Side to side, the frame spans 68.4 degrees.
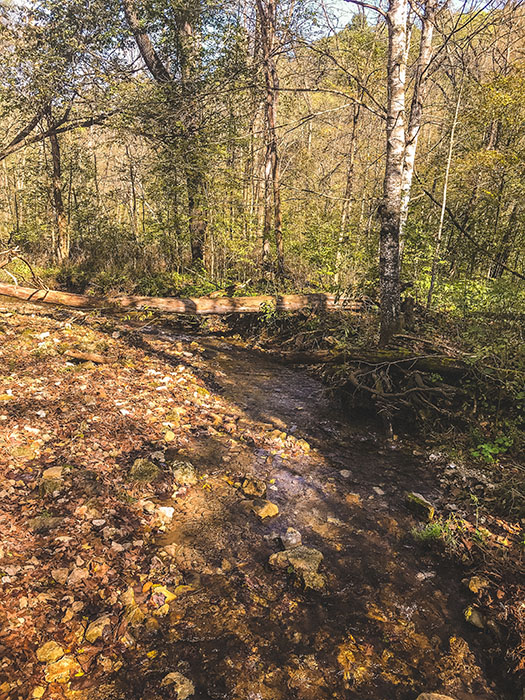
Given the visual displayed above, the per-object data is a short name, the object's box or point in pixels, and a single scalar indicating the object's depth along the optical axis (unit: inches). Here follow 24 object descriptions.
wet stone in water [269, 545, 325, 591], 106.2
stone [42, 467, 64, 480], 125.6
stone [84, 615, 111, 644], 82.0
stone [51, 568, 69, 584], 92.8
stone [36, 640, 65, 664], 76.0
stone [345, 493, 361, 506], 143.6
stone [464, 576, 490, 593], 107.2
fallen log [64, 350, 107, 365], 222.7
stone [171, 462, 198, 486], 142.1
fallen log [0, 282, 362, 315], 219.0
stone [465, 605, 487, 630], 98.3
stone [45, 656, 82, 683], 73.4
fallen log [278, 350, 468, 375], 192.9
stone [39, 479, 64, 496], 118.9
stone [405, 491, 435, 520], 136.7
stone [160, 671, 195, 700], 75.8
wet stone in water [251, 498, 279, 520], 131.8
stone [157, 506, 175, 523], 122.9
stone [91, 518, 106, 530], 111.8
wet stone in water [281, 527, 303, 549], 119.8
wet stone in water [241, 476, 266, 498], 141.4
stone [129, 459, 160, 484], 136.9
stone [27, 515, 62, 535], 105.6
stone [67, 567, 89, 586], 93.1
